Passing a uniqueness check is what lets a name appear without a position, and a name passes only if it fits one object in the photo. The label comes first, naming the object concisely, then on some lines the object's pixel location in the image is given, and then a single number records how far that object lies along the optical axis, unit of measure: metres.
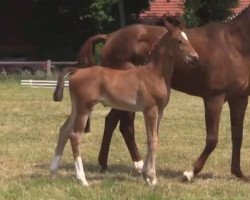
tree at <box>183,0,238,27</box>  30.26
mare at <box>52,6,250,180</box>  8.11
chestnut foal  7.55
